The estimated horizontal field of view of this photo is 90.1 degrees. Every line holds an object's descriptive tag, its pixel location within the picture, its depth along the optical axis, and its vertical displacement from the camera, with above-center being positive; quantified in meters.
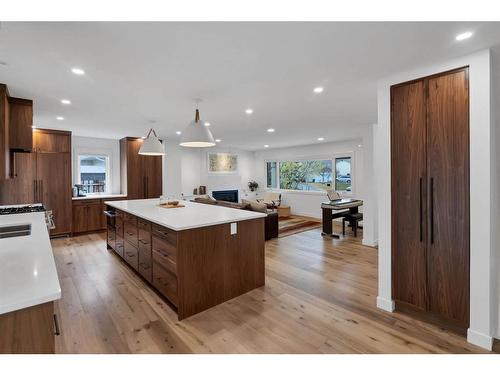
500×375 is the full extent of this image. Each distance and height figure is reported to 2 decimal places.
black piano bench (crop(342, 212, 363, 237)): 5.61 -0.80
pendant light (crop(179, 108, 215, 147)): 3.11 +0.63
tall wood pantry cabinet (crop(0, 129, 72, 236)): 4.79 +0.18
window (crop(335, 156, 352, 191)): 7.37 +0.29
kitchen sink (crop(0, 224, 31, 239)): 2.36 -0.42
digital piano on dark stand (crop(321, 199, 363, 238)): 5.46 -0.62
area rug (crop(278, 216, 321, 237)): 6.14 -1.12
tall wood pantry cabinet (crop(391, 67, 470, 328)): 2.05 -0.11
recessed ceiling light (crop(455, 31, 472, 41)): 1.72 +1.02
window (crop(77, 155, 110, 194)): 6.22 +0.32
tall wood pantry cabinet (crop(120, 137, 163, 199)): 6.09 +0.35
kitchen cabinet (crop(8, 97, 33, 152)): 3.12 +0.81
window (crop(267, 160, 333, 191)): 8.00 +0.33
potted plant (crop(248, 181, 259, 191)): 9.66 -0.02
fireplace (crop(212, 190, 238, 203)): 8.55 -0.35
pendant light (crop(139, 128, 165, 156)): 4.02 +0.62
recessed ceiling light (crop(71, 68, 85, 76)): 2.32 +1.09
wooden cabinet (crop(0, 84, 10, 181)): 2.67 +0.62
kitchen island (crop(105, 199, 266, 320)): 2.38 -0.73
